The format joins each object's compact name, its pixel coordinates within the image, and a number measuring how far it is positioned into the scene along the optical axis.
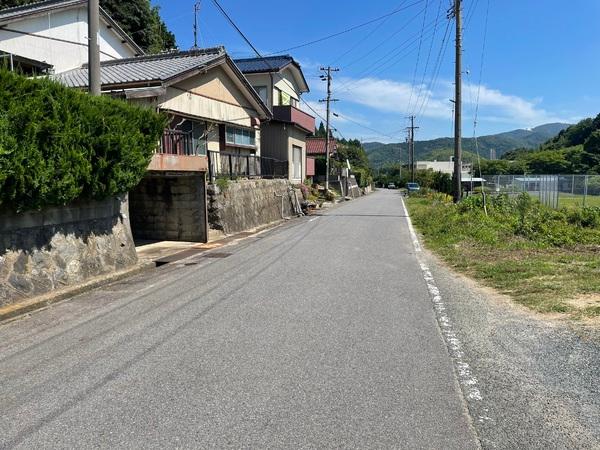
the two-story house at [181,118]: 14.40
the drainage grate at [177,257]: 10.94
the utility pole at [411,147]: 85.76
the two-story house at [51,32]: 19.22
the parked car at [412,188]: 65.21
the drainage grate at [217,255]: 11.93
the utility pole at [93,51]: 9.67
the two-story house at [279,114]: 30.67
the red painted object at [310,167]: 38.25
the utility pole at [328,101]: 42.16
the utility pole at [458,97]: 24.94
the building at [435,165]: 124.46
